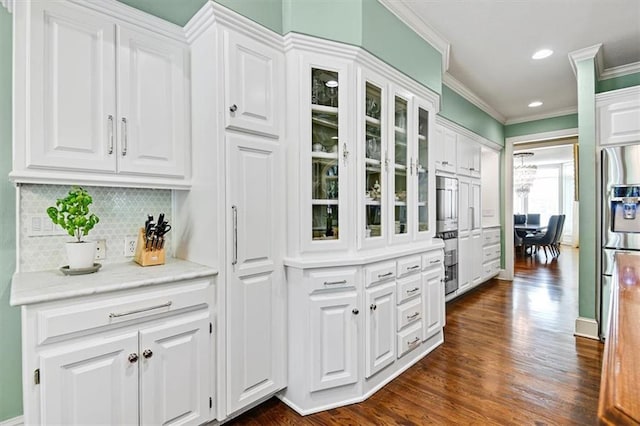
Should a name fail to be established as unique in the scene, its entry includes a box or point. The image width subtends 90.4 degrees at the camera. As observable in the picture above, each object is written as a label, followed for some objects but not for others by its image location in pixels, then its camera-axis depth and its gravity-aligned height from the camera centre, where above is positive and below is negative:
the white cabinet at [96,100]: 1.49 +0.60
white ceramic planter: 1.58 -0.20
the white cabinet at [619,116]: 2.98 +0.92
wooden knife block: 1.81 -0.24
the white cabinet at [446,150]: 3.85 +0.79
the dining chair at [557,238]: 8.15 -0.67
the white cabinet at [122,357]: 1.27 -0.65
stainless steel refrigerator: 2.89 +0.03
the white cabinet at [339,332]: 1.97 -0.78
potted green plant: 1.56 -0.04
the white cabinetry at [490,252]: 4.98 -0.66
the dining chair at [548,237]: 7.86 -0.62
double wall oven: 3.73 -0.13
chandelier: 8.89 +1.03
